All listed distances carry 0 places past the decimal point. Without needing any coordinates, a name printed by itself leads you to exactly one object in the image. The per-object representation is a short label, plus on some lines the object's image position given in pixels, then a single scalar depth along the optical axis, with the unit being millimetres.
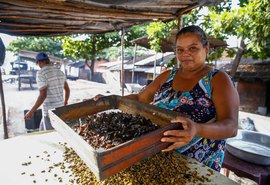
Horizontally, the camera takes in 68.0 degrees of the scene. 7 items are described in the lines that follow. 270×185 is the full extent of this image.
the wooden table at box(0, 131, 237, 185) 1463
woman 1590
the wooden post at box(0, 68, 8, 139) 3490
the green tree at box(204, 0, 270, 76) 6020
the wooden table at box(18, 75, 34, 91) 17441
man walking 4238
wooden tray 1040
